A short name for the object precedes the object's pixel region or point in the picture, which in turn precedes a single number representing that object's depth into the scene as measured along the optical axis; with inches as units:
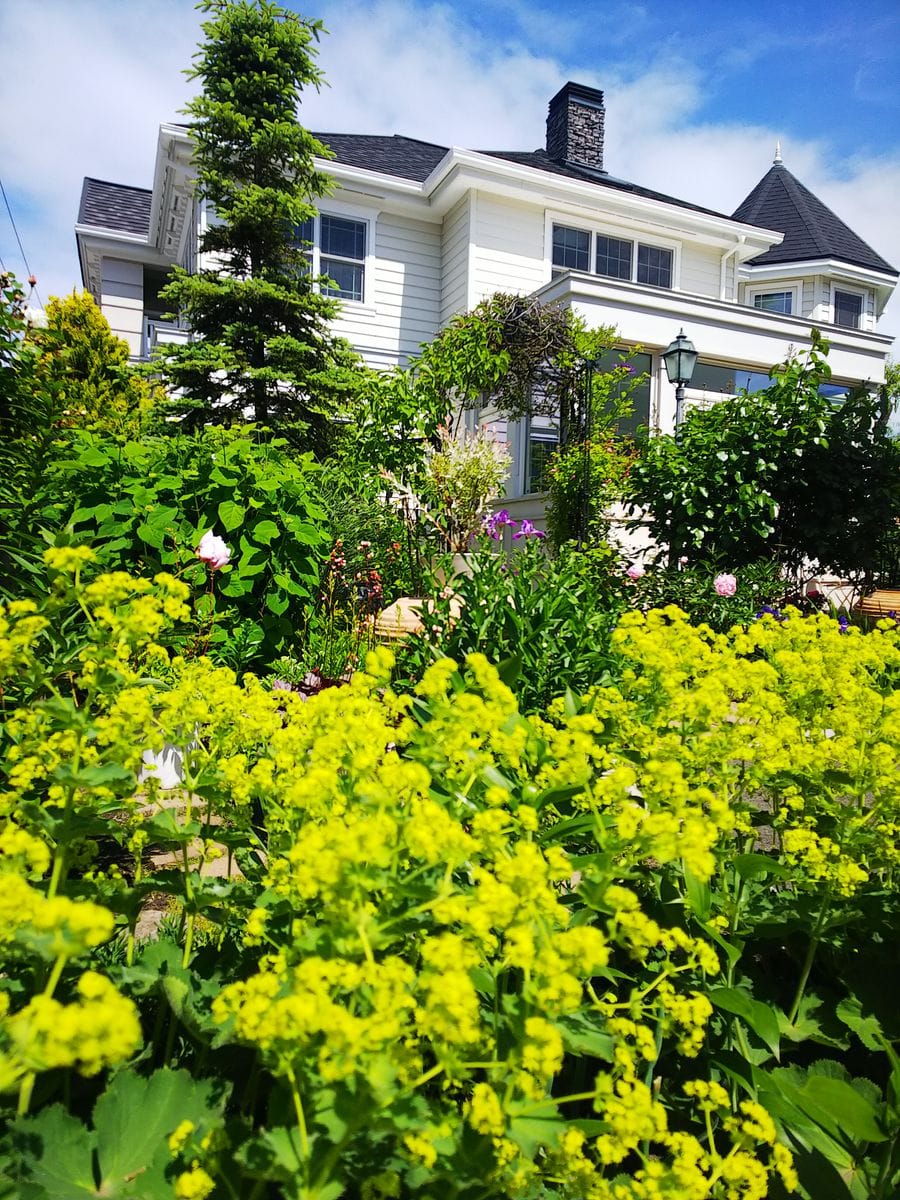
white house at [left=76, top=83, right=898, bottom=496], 389.4
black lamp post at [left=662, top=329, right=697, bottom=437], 306.3
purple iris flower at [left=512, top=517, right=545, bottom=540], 203.3
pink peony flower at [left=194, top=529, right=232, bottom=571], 121.2
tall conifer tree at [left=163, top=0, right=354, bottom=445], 314.7
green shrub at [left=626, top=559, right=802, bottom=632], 200.5
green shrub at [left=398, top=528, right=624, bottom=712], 115.1
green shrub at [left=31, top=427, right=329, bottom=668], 136.9
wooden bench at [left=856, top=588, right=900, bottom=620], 277.1
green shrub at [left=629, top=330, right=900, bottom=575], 230.8
